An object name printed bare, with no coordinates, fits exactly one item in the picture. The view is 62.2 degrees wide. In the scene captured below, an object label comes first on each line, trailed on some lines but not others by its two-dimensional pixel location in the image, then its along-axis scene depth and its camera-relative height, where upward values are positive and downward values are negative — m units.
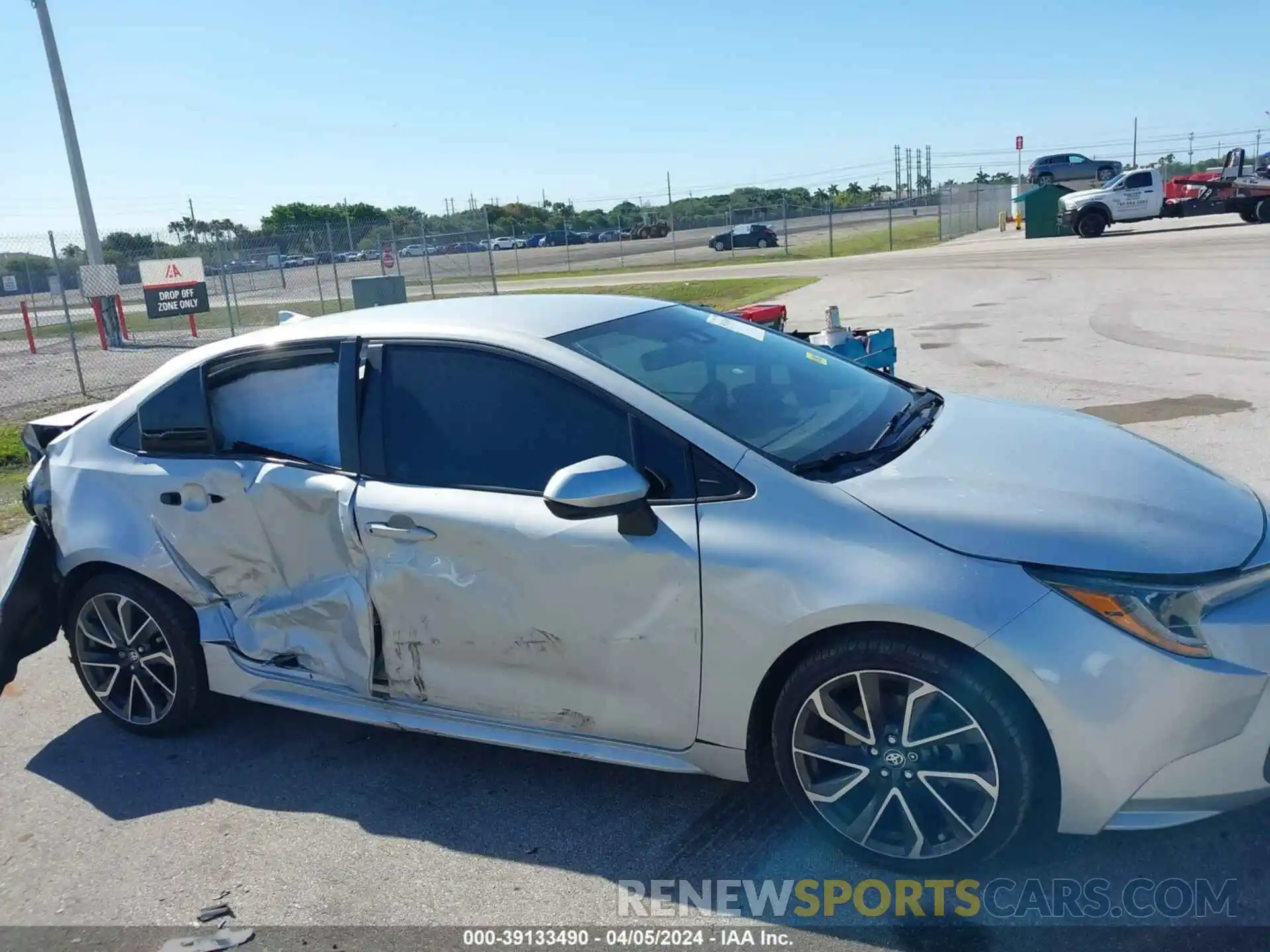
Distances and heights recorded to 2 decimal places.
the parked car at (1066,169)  50.47 +0.73
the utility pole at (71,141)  21.70 +2.59
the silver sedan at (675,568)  2.76 -1.04
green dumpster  38.03 -0.89
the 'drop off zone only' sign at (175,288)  20.17 -0.50
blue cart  6.43 -0.90
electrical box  15.89 -0.71
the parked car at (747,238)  48.22 -1.17
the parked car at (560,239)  59.53 -0.68
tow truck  31.81 -0.76
